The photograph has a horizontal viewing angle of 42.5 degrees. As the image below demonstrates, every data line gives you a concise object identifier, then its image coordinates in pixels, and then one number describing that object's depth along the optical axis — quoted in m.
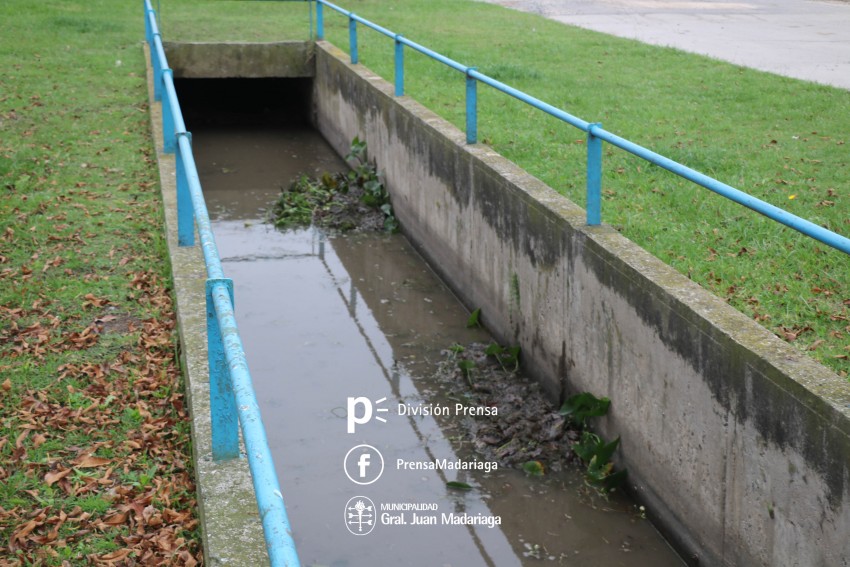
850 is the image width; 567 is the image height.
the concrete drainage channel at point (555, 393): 4.80
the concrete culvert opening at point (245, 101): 18.78
